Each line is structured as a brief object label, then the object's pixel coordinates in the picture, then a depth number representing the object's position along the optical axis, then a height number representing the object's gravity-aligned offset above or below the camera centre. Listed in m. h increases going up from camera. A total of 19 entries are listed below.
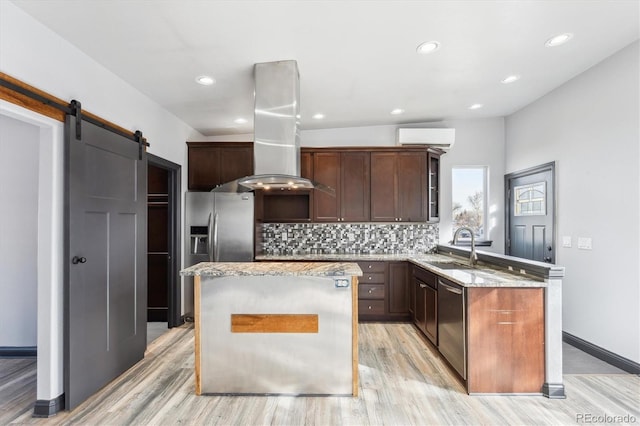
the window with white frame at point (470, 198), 5.09 +0.26
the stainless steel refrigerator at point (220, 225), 4.27 -0.16
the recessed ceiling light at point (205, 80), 3.02 +1.30
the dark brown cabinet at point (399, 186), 4.70 +0.41
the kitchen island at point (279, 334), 2.48 -0.95
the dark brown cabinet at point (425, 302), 3.31 -1.01
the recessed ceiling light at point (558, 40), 2.68 +1.51
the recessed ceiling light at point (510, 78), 3.44 +1.50
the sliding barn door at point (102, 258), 2.31 -0.38
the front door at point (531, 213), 4.04 +0.01
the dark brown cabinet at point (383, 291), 4.34 -1.06
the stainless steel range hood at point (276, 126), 2.84 +0.82
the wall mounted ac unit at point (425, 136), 4.80 +1.18
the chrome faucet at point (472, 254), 3.24 -0.42
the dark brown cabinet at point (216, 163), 4.51 +0.73
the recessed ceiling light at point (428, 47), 2.59 +1.40
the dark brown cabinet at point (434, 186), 4.78 +0.42
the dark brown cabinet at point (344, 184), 4.73 +0.44
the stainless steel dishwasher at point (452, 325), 2.58 -0.99
